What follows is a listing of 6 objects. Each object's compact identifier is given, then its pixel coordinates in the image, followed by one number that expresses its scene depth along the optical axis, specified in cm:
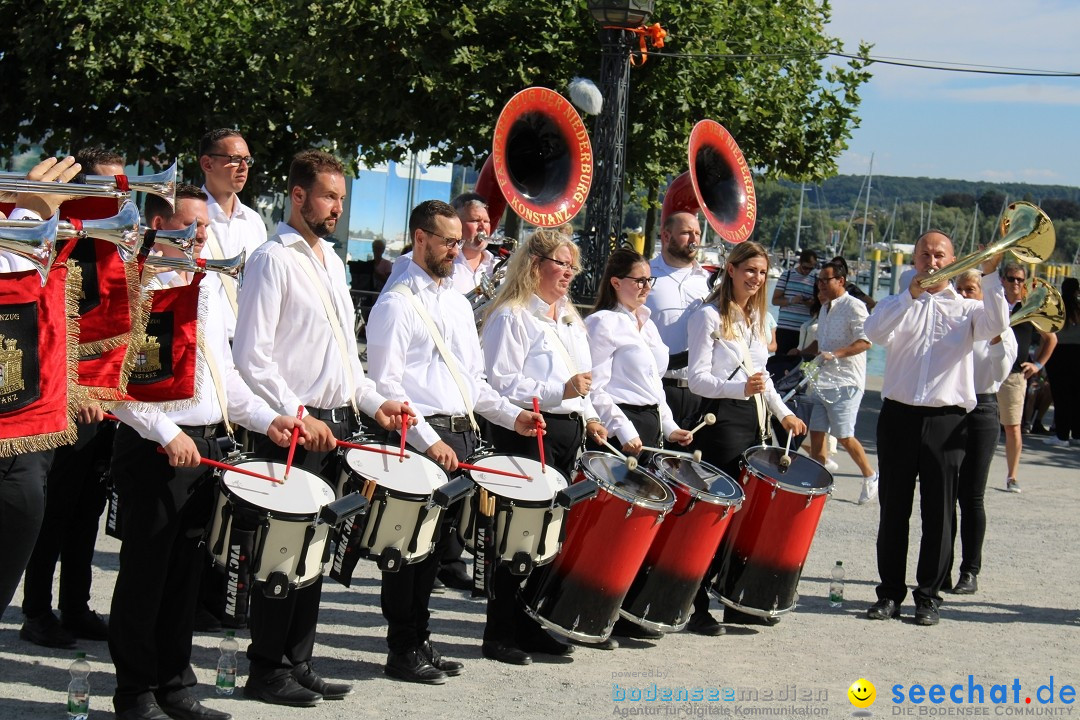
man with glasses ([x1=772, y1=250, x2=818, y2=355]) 1305
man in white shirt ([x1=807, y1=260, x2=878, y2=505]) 1038
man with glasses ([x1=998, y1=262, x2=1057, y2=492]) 1116
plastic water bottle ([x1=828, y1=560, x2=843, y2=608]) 697
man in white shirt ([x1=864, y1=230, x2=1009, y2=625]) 671
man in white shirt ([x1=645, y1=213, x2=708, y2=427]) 736
